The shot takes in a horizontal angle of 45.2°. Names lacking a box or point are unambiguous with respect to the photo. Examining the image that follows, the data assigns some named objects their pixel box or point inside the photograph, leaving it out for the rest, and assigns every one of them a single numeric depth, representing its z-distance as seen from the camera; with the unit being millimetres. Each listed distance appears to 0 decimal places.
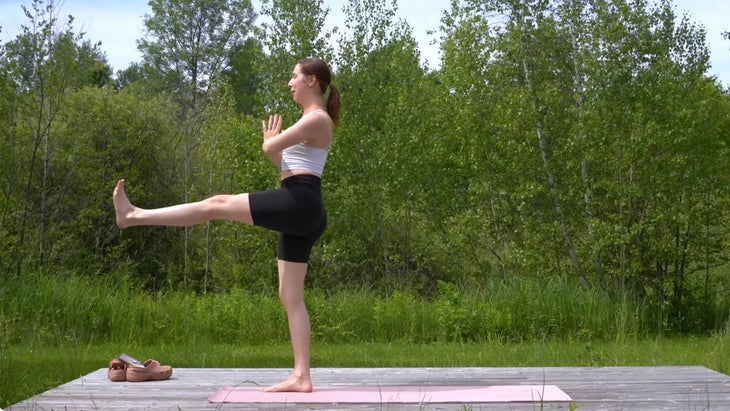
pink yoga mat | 3945
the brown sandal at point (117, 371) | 4668
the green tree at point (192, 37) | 30625
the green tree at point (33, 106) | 12102
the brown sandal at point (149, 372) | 4672
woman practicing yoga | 4215
